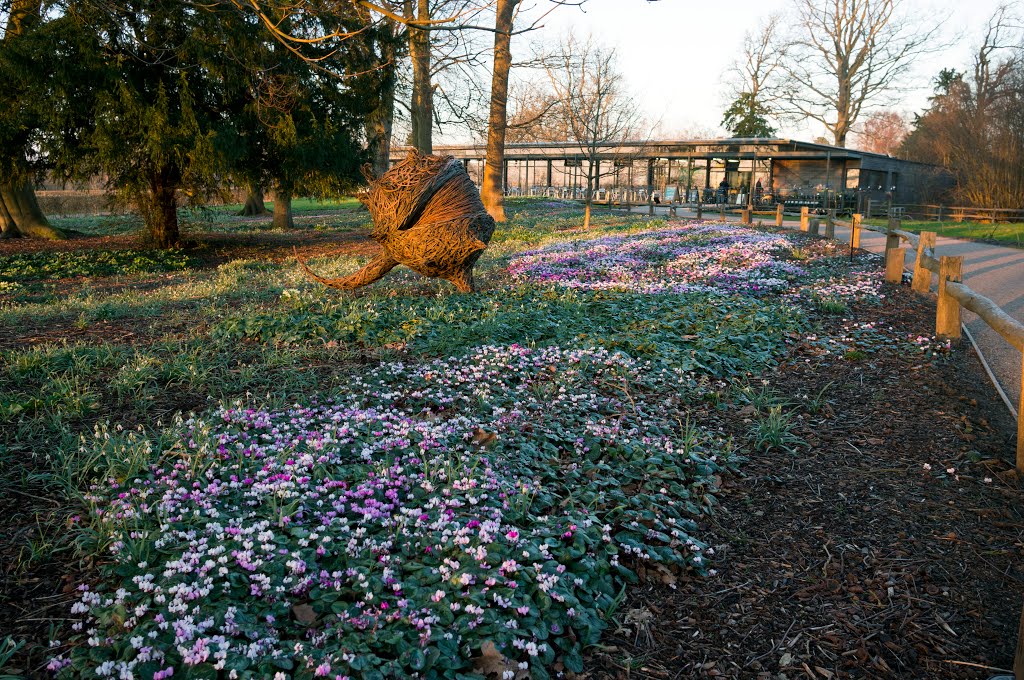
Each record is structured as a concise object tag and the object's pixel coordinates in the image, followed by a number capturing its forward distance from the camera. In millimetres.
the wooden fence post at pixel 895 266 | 10992
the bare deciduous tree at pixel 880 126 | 45469
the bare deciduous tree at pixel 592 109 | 24406
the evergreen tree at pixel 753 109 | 51594
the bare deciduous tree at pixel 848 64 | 42312
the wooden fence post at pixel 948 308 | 7371
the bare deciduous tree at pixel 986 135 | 25516
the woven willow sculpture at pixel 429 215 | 8641
